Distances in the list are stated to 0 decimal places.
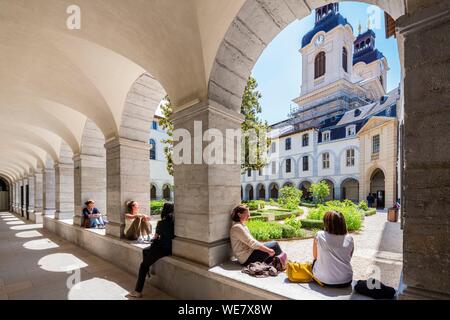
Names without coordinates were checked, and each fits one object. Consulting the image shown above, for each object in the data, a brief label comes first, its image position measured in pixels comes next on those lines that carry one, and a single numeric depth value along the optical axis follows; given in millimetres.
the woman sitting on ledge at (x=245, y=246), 3305
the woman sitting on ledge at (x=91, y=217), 7230
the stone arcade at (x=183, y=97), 1855
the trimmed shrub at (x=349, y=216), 8094
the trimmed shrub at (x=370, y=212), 13853
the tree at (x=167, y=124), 11462
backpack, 2246
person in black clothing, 3826
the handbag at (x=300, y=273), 2768
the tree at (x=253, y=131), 12055
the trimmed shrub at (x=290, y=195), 16288
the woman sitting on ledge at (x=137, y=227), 5129
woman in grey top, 2611
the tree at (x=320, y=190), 19562
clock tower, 30234
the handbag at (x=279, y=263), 3232
